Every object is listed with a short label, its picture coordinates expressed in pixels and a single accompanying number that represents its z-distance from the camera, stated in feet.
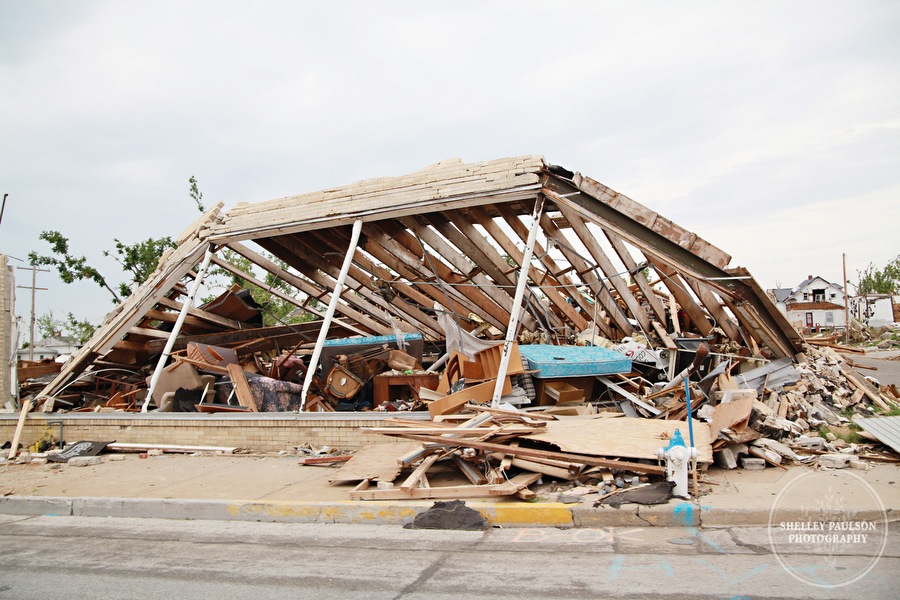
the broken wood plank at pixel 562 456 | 20.51
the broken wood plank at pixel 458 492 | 20.51
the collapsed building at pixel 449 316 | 30.01
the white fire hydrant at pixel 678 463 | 19.13
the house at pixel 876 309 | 173.37
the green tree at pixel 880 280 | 206.90
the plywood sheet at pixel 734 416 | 22.71
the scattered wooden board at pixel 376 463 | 23.58
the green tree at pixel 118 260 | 73.51
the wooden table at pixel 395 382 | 36.42
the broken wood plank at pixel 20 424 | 37.12
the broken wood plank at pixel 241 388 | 36.39
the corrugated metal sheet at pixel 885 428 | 23.07
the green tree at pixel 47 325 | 168.03
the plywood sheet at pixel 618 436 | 21.27
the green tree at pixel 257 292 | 94.06
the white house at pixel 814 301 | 197.67
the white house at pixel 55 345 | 122.83
